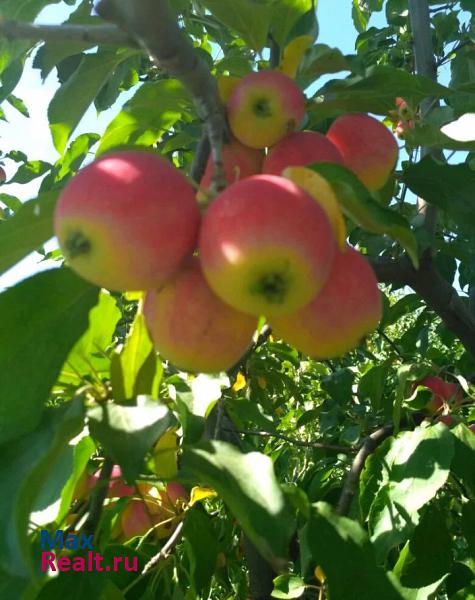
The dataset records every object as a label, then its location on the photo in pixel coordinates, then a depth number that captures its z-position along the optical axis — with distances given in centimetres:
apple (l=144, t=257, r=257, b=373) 16
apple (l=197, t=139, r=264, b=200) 20
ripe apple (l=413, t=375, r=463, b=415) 43
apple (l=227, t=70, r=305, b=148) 20
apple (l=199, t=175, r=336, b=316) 14
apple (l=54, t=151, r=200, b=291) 15
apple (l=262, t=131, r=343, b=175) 19
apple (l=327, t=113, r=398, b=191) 22
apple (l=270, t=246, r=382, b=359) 16
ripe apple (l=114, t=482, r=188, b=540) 31
